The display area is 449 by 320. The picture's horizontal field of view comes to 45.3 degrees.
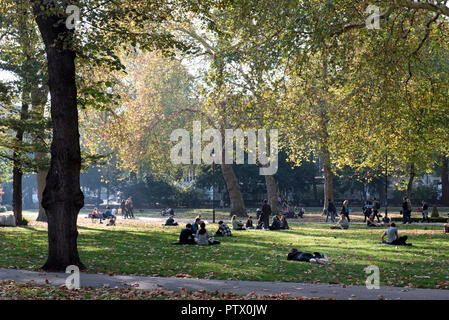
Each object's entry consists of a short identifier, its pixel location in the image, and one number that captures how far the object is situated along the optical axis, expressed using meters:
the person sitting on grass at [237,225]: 30.00
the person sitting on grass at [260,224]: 30.88
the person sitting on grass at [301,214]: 44.78
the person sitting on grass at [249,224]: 31.45
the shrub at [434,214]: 37.41
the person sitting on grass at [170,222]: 34.35
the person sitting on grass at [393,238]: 20.86
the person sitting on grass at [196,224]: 22.99
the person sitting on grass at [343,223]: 31.10
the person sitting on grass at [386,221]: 33.33
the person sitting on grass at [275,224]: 30.73
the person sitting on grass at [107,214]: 38.66
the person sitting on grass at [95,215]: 41.41
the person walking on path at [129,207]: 48.06
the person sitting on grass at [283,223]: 30.97
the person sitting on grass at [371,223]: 32.25
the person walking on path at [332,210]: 37.91
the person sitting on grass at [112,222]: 34.78
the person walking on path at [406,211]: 33.66
